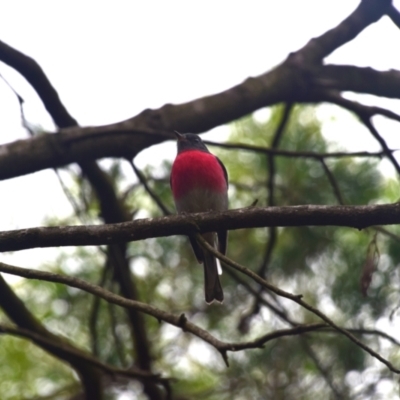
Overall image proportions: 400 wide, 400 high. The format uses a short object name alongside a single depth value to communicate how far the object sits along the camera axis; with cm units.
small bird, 976
